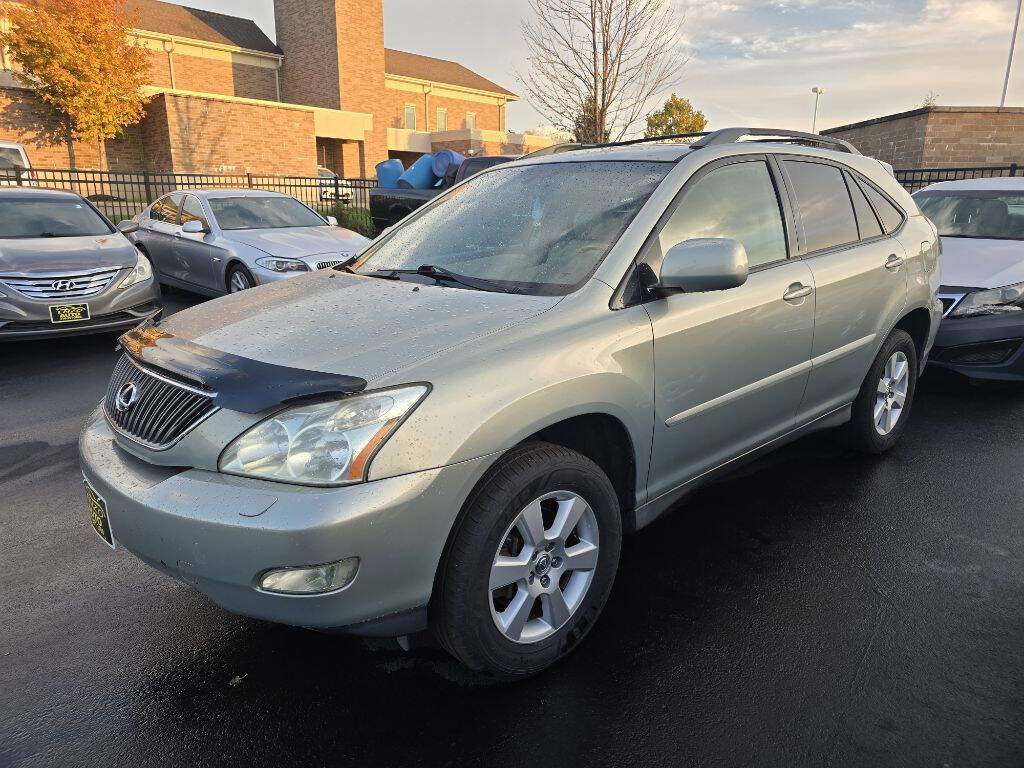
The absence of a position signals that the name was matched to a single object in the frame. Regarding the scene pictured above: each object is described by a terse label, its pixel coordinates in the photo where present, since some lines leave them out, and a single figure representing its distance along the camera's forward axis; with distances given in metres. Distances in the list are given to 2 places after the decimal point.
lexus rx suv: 1.97
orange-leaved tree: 24.00
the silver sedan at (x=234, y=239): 8.22
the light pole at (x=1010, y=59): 31.17
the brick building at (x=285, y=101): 26.19
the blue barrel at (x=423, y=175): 16.77
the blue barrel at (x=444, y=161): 16.38
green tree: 40.72
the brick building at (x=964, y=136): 16.14
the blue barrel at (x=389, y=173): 18.86
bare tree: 14.05
